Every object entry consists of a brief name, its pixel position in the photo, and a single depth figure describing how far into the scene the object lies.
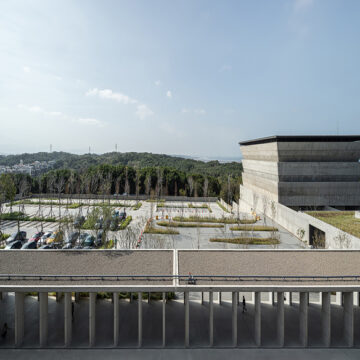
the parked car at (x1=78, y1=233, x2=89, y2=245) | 29.48
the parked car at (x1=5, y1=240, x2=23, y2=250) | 28.58
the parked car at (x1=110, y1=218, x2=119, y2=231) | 34.34
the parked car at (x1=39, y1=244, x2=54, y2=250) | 27.81
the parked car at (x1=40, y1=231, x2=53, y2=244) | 31.48
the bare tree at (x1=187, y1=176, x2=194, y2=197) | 65.54
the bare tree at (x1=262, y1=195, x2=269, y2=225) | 46.87
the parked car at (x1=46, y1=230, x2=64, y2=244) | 26.41
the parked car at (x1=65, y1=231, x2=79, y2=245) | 27.14
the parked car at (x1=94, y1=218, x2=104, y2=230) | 33.28
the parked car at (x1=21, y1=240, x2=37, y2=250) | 28.43
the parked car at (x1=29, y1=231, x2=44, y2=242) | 31.21
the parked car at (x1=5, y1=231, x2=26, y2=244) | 32.31
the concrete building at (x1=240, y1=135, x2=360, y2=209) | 42.31
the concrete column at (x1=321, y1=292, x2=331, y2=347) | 15.16
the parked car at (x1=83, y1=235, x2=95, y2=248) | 29.59
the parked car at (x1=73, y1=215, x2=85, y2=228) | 31.11
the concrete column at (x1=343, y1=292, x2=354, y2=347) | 15.08
